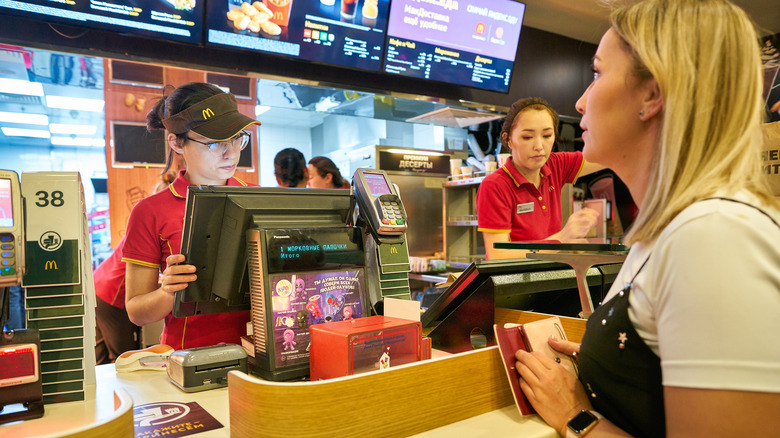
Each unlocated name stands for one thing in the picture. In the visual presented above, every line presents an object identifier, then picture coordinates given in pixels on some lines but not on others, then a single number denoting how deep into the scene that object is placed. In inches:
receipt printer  49.5
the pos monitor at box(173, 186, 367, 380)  48.0
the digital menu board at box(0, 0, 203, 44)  101.3
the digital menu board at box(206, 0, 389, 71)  119.8
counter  36.6
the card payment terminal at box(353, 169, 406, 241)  52.2
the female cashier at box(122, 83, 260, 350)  65.6
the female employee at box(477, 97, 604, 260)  98.9
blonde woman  25.4
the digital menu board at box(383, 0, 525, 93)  141.7
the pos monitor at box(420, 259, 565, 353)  51.5
